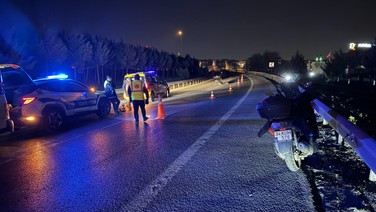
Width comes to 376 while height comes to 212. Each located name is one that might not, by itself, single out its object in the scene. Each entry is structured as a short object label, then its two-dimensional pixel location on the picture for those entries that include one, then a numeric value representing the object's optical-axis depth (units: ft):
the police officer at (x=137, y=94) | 35.35
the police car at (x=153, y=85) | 62.80
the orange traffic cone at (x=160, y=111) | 37.20
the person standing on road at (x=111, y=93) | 43.42
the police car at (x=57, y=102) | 29.94
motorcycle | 15.06
